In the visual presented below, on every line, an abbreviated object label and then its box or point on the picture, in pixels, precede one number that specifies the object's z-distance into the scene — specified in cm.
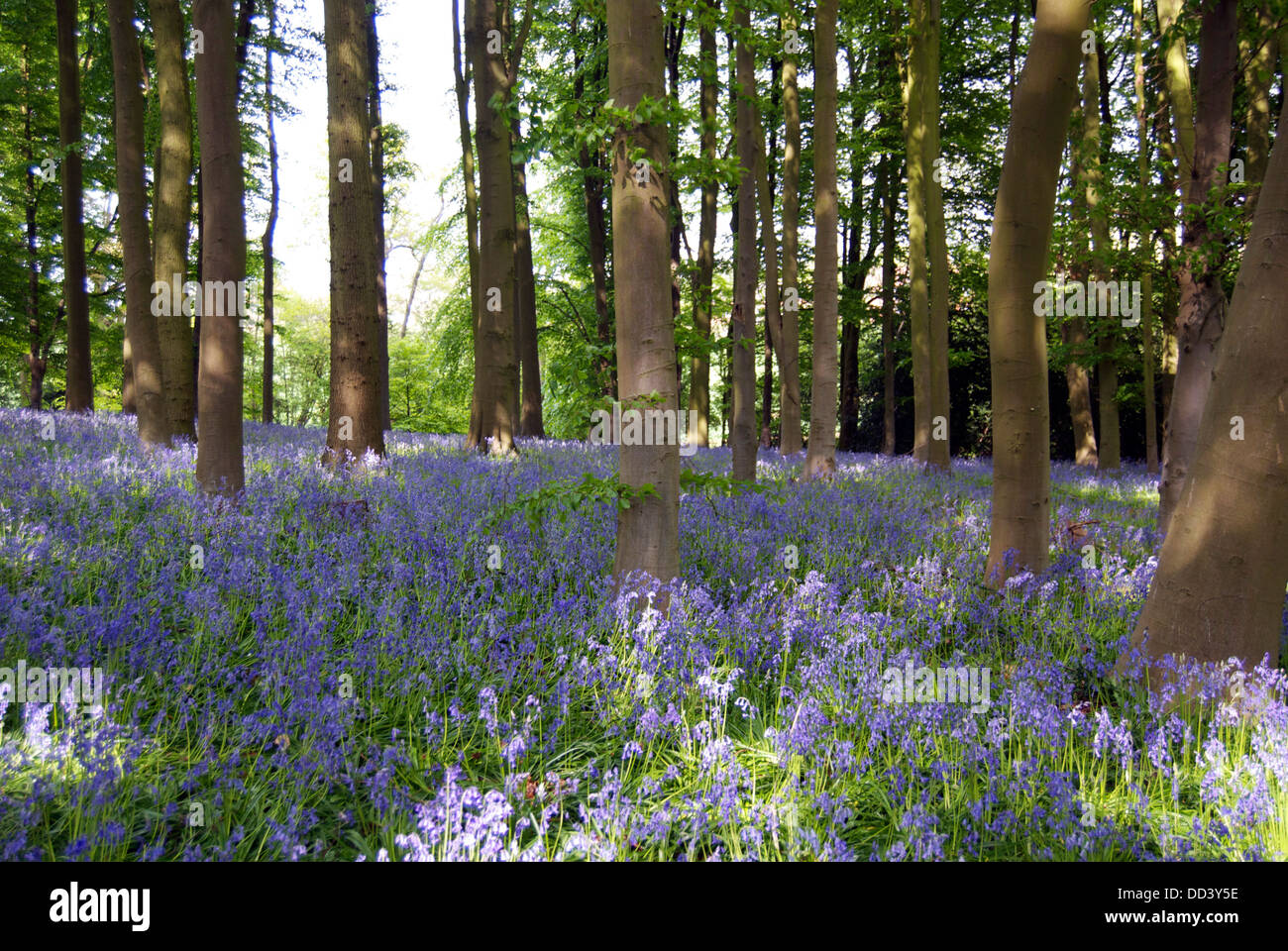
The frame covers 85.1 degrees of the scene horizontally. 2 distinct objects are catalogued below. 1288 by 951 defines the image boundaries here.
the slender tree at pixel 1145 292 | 1051
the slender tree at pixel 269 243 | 1945
